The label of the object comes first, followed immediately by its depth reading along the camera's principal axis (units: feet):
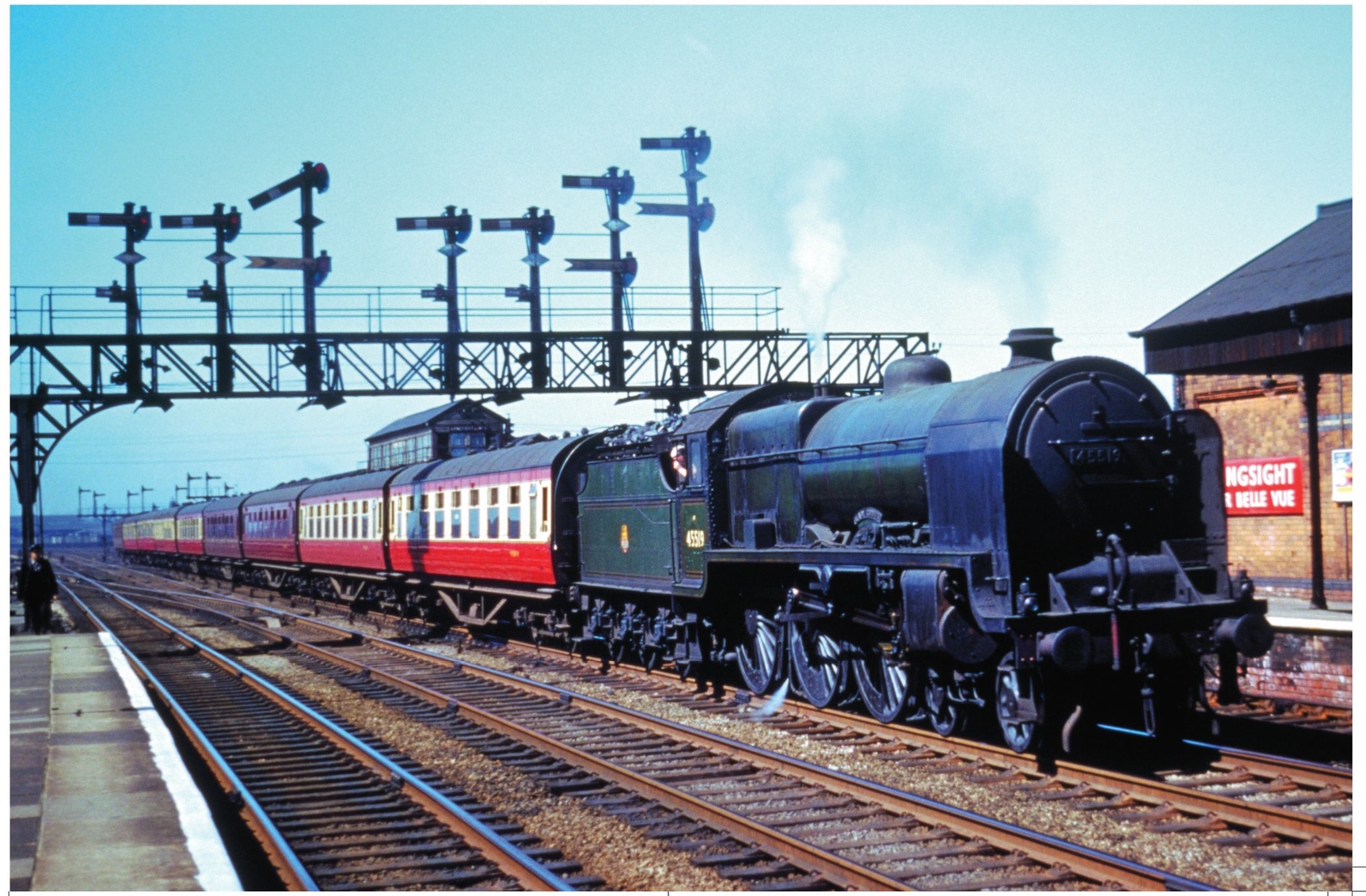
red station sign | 61.00
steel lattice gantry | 67.10
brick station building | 41.70
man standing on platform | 73.56
